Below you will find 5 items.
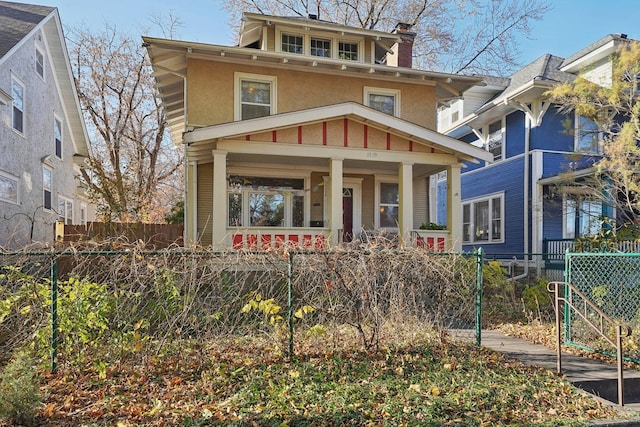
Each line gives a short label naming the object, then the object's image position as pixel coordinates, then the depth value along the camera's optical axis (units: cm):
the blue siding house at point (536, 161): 1247
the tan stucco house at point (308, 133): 968
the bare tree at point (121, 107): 2380
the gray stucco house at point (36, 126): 1188
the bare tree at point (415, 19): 2159
